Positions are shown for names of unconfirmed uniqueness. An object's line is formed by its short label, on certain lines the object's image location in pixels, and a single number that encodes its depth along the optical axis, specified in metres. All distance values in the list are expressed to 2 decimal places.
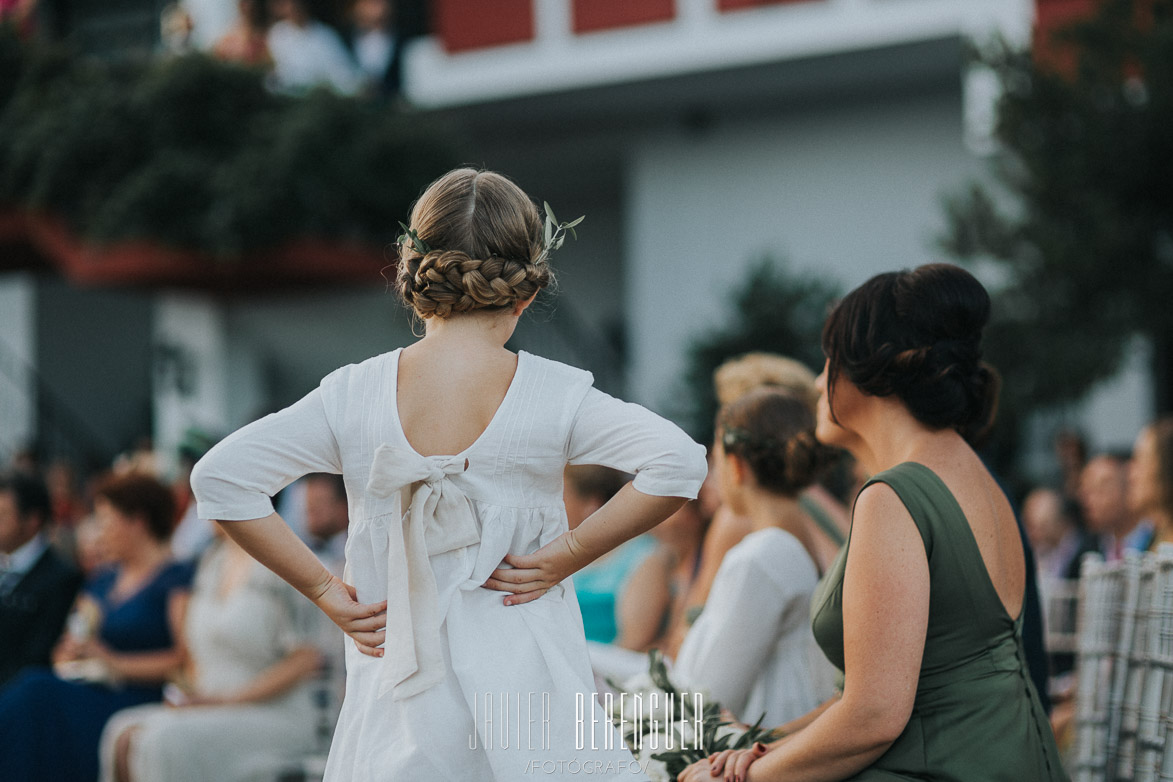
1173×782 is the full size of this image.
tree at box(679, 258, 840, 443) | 11.23
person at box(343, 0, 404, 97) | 12.40
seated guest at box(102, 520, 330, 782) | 4.71
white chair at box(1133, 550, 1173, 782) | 2.82
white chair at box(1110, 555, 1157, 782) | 3.06
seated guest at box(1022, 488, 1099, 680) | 6.70
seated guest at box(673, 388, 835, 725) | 2.94
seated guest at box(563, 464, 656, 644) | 5.27
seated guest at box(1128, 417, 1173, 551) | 4.38
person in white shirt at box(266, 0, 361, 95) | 11.42
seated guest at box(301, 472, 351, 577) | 5.55
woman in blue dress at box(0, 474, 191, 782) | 4.83
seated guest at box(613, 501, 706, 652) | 4.89
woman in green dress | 2.15
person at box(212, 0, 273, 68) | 10.94
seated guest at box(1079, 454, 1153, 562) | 6.17
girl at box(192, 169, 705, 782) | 2.06
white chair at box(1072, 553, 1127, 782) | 3.31
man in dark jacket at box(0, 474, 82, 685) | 5.23
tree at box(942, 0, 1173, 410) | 7.45
